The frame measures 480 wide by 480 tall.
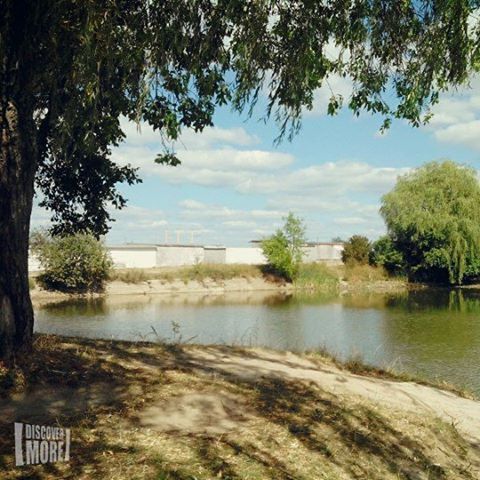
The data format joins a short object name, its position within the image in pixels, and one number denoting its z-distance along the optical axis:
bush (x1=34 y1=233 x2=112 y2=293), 39.59
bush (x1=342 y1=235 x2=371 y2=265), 56.47
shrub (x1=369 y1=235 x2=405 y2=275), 53.53
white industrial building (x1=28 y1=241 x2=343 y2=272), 54.28
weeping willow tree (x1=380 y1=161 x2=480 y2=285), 47.78
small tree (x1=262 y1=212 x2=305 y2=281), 52.06
